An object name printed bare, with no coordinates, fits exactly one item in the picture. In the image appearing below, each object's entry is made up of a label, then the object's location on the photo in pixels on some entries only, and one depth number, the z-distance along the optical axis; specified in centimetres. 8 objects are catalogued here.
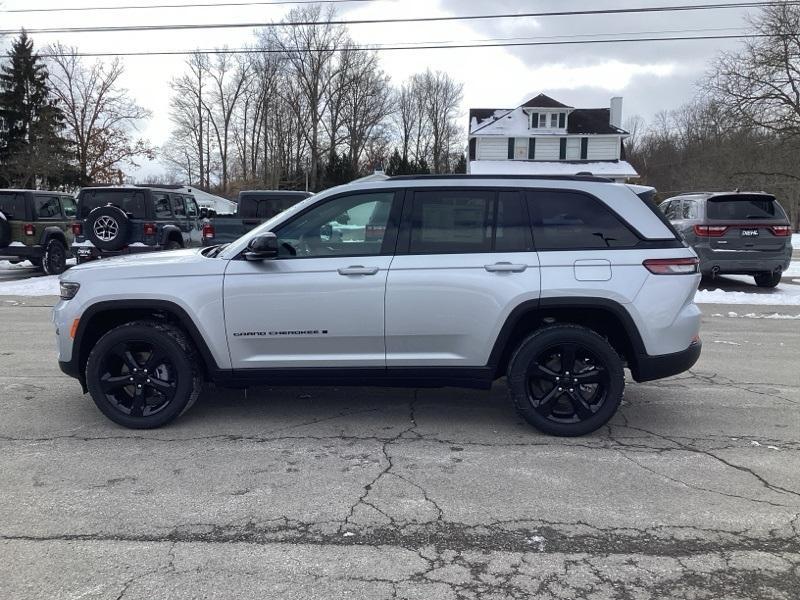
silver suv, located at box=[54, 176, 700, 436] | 434
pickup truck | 1416
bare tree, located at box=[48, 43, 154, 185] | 4881
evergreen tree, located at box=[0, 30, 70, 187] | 3722
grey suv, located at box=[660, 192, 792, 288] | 1214
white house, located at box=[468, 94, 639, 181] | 4762
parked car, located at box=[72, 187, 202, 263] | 1269
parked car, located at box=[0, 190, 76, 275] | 1454
